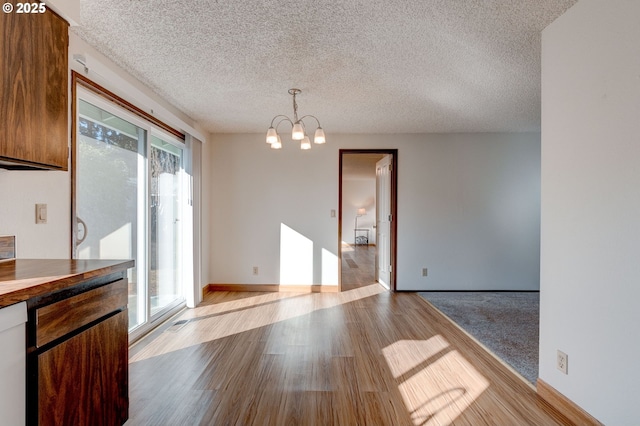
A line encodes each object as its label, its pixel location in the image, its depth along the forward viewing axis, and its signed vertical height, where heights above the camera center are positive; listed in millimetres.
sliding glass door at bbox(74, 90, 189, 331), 2330 +115
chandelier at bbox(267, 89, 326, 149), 2803 +715
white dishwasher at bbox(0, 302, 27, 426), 958 -476
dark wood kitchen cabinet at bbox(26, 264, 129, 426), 1075 -561
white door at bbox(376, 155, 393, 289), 4910 -121
